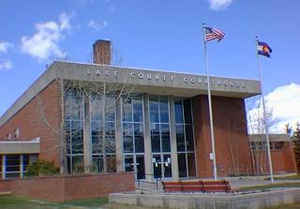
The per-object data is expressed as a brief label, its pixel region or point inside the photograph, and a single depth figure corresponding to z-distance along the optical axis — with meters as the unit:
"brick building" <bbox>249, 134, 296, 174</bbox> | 41.81
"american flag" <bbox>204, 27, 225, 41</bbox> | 27.19
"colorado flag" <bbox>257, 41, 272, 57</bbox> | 29.97
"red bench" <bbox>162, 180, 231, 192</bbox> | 14.66
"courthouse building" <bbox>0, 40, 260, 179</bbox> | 30.73
